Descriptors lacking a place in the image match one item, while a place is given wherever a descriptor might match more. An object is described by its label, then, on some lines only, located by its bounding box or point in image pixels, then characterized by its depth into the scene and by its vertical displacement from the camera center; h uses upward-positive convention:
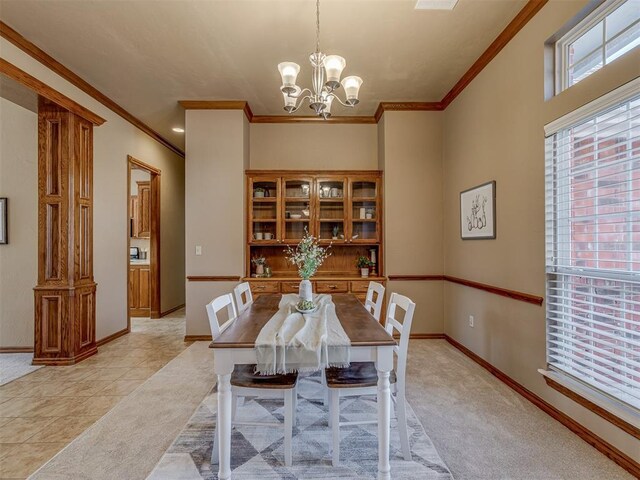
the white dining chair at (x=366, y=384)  1.82 -0.80
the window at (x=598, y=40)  1.88 +1.28
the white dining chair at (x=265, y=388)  1.81 -0.81
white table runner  1.65 -0.55
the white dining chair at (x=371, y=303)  2.48 -0.51
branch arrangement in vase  2.33 -0.17
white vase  2.37 -0.36
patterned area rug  1.77 -1.25
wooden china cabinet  4.40 +0.43
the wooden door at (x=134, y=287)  5.63 -0.78
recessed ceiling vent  2.46 +1.81
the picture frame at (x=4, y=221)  3.76 +0.25
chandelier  2.10 +1.10
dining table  1.65 -0.64
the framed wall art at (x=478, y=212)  3.12 +0.30
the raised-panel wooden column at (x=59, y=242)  3.41 +0.01
